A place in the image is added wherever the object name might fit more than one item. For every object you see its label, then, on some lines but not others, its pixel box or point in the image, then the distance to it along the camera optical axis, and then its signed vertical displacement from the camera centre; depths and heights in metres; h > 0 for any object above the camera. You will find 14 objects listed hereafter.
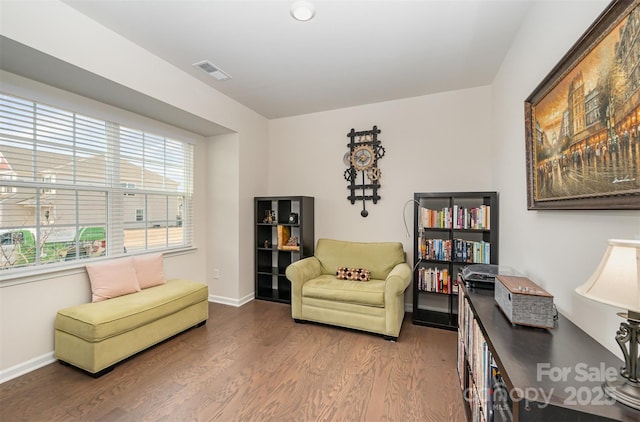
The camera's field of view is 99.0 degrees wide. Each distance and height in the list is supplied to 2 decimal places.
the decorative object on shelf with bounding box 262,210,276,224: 4.00 -0.04
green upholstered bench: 2.06 -0.91
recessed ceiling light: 1.88 +1.44
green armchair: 2.67 -0.79
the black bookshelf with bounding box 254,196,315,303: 3.76 -0.35
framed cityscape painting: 0.94 +0.38
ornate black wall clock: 3.63 +0.67
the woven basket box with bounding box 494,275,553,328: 1.21 -0.43
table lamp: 0.70 -0.23
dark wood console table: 0.77 -0.54
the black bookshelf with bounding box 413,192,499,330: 2.84 -0.33
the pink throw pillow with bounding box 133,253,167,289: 2.82 -0.58
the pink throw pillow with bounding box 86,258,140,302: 2.48 -0.59
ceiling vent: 2.66 +1.47
